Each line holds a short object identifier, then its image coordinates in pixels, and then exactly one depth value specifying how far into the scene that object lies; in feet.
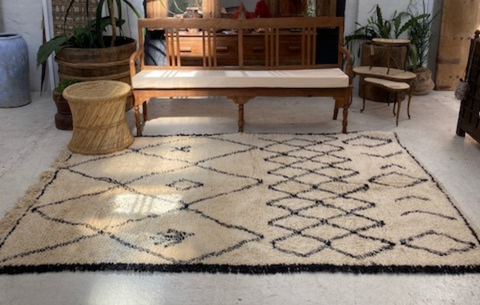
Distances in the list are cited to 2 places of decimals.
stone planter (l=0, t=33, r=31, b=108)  17.19
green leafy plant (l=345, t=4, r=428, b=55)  18.31
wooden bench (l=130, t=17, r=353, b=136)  14.69
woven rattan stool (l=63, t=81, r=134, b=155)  13.28
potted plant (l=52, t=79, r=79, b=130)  15.31
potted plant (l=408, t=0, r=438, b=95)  18.70
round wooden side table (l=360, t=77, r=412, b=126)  15.56
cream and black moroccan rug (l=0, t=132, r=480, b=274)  8.90
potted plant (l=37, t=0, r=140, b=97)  15.52
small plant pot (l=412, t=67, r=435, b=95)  18.94
